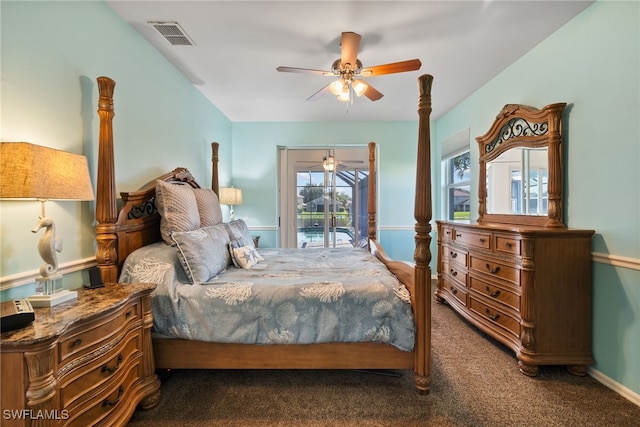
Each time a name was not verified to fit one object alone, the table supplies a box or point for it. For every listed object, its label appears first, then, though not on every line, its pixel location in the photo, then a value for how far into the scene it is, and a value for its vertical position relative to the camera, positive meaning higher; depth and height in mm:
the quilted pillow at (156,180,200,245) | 2078 +9
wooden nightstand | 986 -640
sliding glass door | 4949 +229
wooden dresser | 2000 -653
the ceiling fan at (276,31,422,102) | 2096 +1131
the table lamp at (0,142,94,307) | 1112 +125
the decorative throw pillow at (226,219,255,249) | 2671 -216
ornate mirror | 2244 +397
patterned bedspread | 1771 -654
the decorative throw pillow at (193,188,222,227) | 2639 +38
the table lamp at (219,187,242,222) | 3918 +212
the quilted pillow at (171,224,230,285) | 1914 -312
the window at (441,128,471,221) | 3816 +468
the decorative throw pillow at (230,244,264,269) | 2432 -414
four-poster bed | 1722 -735
